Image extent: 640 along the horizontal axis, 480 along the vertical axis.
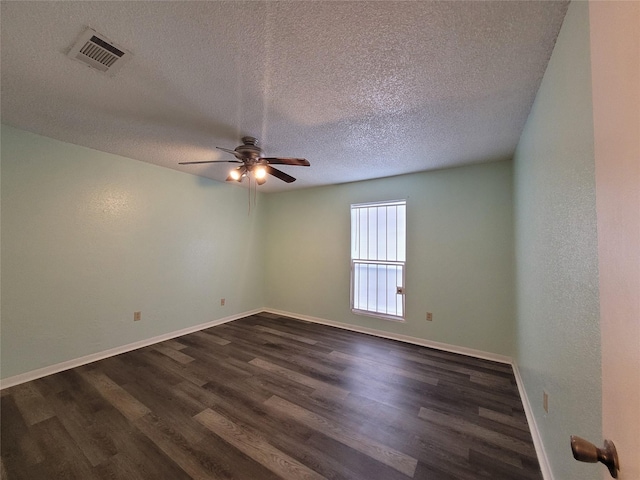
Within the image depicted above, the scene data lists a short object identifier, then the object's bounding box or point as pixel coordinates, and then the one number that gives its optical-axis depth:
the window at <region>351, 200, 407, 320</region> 3.61
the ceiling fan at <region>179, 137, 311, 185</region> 2.28
